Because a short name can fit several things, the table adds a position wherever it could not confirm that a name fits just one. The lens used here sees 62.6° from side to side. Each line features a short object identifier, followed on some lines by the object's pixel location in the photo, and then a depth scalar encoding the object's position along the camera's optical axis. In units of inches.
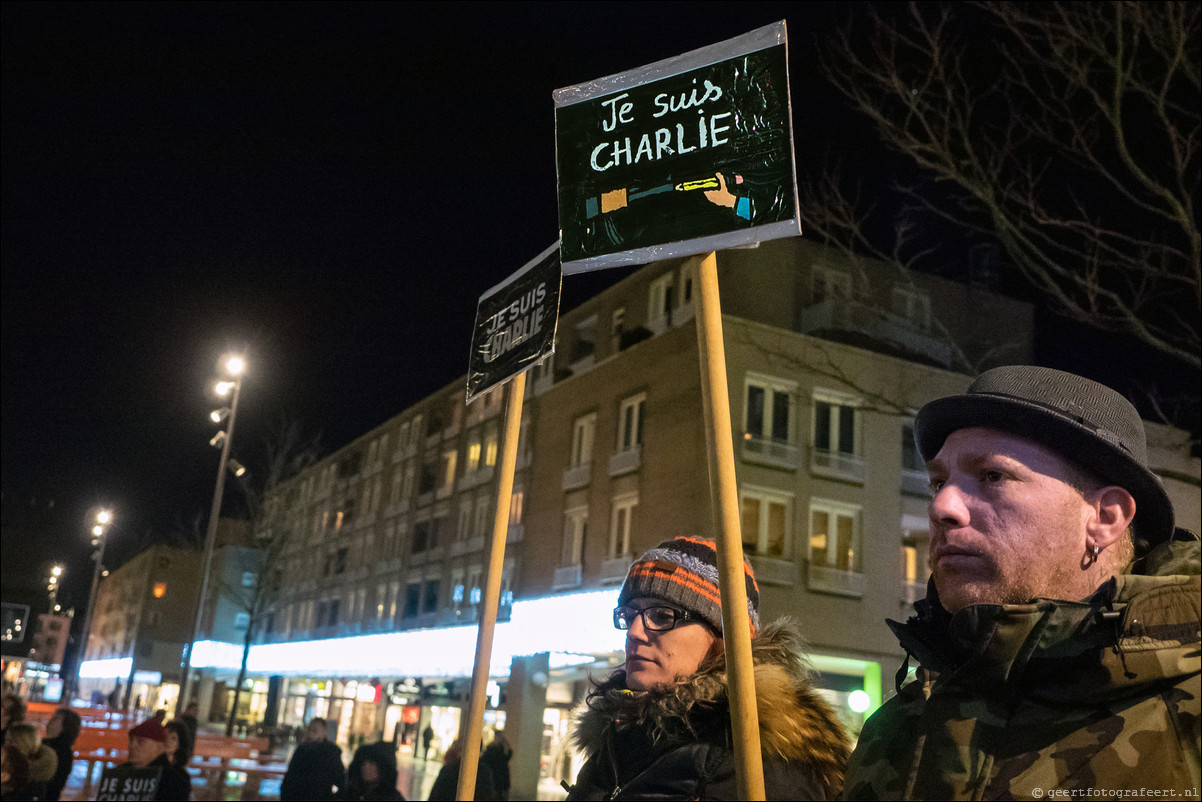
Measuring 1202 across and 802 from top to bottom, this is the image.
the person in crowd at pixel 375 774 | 387.5
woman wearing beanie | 92.0
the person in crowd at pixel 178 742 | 357.8
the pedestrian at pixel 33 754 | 344.8
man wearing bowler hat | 58.8
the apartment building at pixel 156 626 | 2871.6
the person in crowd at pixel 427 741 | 1328.7
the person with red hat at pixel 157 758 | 310.0
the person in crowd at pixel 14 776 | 341.7
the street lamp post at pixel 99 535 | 1691.7
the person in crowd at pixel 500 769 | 444.0
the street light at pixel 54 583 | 2746.1
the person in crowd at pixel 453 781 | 280.1
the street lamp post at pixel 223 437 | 826.2
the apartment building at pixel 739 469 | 885.8
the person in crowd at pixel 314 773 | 390.0
